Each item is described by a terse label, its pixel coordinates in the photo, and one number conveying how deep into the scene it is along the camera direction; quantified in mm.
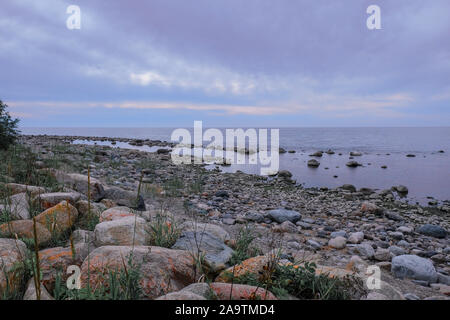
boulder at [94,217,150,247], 3240
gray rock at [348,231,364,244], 5839
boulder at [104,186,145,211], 5980
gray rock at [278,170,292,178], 17277
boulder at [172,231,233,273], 3099
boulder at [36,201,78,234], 3617
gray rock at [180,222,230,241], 4172
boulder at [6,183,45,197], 4722
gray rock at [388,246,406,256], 5348
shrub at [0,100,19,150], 11102
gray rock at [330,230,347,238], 6152
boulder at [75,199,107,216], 4467
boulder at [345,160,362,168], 22359
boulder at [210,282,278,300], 2236
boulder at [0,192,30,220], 3879
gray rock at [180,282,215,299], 2227
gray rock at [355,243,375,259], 5025
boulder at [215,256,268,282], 2758
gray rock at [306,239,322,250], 5418
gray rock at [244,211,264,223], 6965
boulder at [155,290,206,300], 1994
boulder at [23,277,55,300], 2150
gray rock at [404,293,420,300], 3246
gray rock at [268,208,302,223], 7059
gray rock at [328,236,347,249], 5469
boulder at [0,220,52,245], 3329
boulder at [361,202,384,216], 9070
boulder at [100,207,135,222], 4028
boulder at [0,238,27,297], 2285
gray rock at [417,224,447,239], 7098
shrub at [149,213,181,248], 3533
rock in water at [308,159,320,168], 22547
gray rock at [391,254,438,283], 4016
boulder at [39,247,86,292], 2443
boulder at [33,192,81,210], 4321
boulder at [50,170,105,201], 5902
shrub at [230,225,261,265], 3456
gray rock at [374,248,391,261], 4859
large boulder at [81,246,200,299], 2379
